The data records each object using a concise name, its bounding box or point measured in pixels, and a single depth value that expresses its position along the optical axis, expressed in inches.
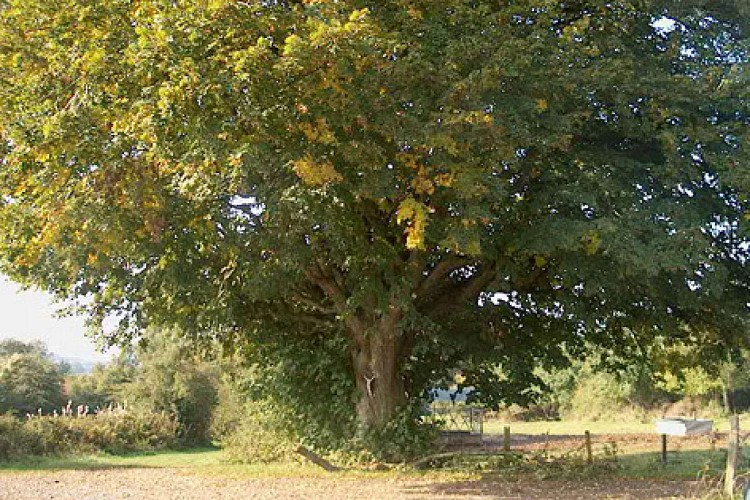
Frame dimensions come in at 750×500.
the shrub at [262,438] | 738.2
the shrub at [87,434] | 813.9
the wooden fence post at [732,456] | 374.3
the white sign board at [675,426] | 563.2
